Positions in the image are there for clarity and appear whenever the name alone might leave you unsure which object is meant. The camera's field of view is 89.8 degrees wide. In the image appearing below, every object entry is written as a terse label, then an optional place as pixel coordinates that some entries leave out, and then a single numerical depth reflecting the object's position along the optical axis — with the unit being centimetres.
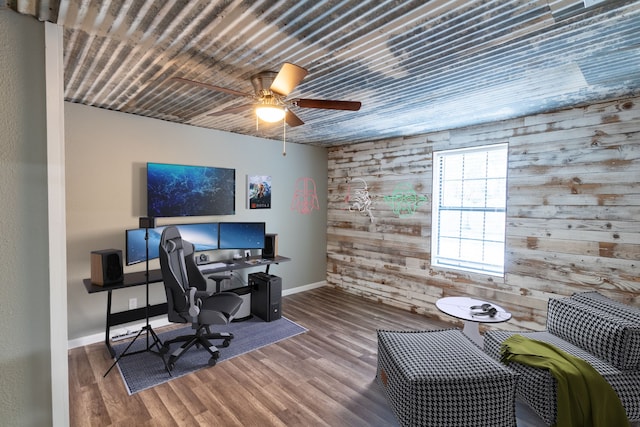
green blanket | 186
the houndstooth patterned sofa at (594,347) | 199
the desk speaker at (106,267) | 290
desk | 295
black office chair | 267
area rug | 267
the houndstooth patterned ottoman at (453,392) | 184
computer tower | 390
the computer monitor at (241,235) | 401
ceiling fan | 205
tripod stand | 284
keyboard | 357
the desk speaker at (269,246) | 434
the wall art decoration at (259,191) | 450
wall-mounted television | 355
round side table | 271
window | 366
